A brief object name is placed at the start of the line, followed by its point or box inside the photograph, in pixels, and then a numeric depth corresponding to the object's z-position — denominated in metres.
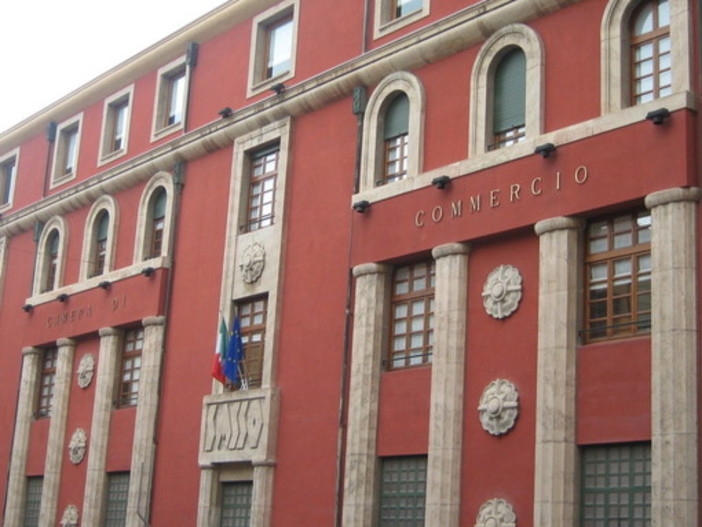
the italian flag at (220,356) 26.38
